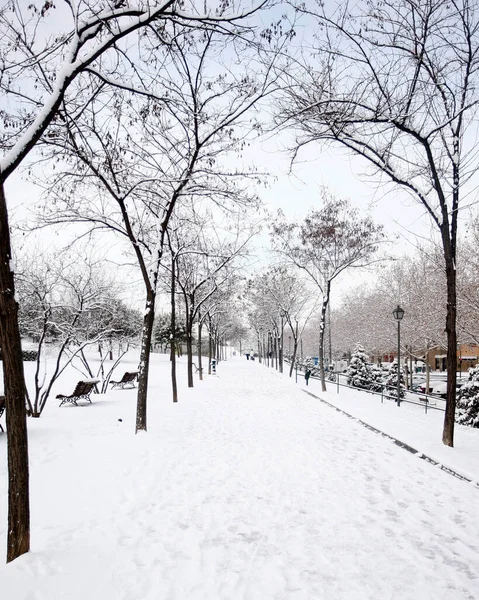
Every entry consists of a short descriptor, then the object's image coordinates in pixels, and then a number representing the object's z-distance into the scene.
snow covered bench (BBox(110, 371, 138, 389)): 22.35
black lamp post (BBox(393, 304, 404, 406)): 15.96
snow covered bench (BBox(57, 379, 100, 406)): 15.50
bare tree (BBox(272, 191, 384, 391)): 21.17
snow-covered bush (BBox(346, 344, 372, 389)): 29.40
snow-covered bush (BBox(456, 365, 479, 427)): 13.38
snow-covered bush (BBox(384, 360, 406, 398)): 24.10
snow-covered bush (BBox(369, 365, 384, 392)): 29.53
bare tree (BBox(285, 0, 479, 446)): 6.82
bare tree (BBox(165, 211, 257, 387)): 17.72
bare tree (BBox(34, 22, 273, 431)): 7.70
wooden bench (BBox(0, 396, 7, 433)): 8.62
